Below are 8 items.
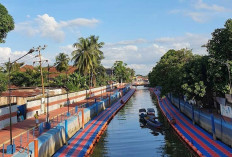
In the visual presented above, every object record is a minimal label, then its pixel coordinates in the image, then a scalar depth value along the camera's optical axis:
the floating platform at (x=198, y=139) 26.84
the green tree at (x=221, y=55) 34.38
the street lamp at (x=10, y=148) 20.84
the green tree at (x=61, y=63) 106.09
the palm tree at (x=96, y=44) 108.65
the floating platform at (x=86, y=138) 28.25
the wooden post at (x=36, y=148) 21.98
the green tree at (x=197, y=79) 37.97
